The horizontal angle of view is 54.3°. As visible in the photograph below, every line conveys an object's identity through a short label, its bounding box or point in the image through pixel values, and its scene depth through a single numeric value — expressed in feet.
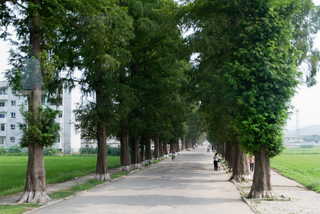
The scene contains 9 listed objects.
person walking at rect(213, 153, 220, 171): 92.53
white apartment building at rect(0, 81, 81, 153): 242.37
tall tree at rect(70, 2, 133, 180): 52.95
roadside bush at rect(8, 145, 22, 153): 233.14
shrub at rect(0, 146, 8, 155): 226.97
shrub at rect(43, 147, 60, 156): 231.50
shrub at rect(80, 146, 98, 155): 249.55
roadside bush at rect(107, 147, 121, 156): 241.43
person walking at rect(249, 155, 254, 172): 86.21
